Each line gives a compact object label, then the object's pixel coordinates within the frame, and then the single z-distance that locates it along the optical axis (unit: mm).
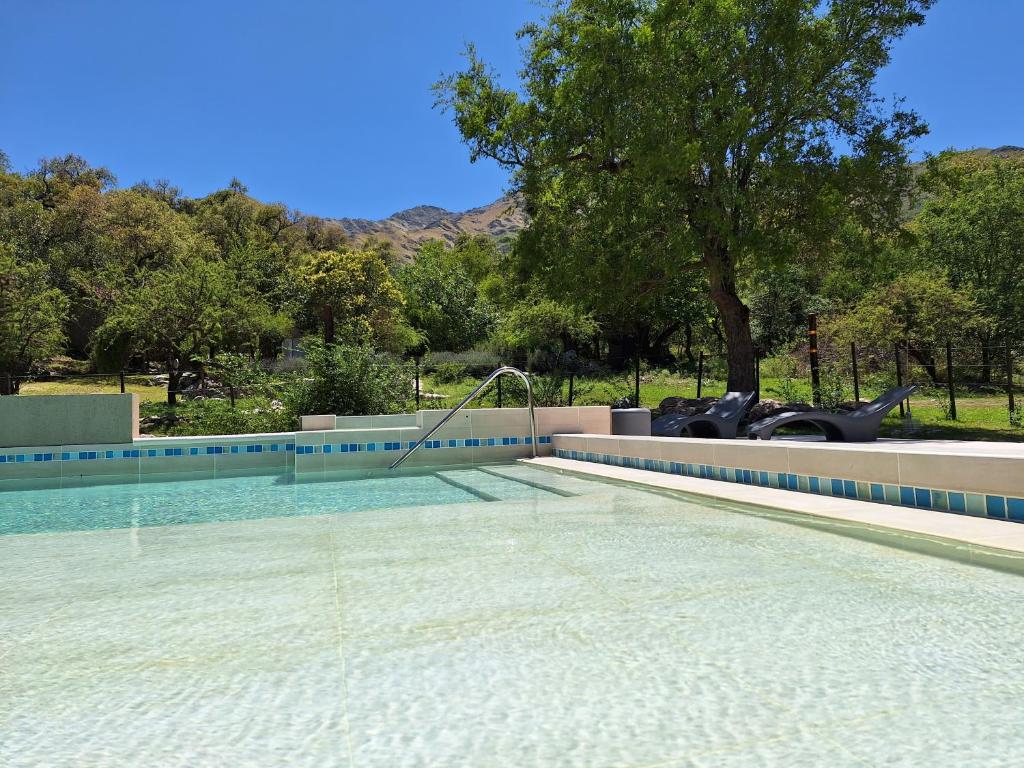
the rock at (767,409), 11575
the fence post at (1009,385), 10341
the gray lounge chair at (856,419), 8445
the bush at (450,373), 18861
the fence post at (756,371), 12293
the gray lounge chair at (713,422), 9625
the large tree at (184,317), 16375
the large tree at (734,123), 10641
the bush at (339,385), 10711
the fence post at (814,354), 12008
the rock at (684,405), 12469
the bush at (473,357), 25956
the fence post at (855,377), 11711
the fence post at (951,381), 10852
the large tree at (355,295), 27969
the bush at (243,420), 10953
